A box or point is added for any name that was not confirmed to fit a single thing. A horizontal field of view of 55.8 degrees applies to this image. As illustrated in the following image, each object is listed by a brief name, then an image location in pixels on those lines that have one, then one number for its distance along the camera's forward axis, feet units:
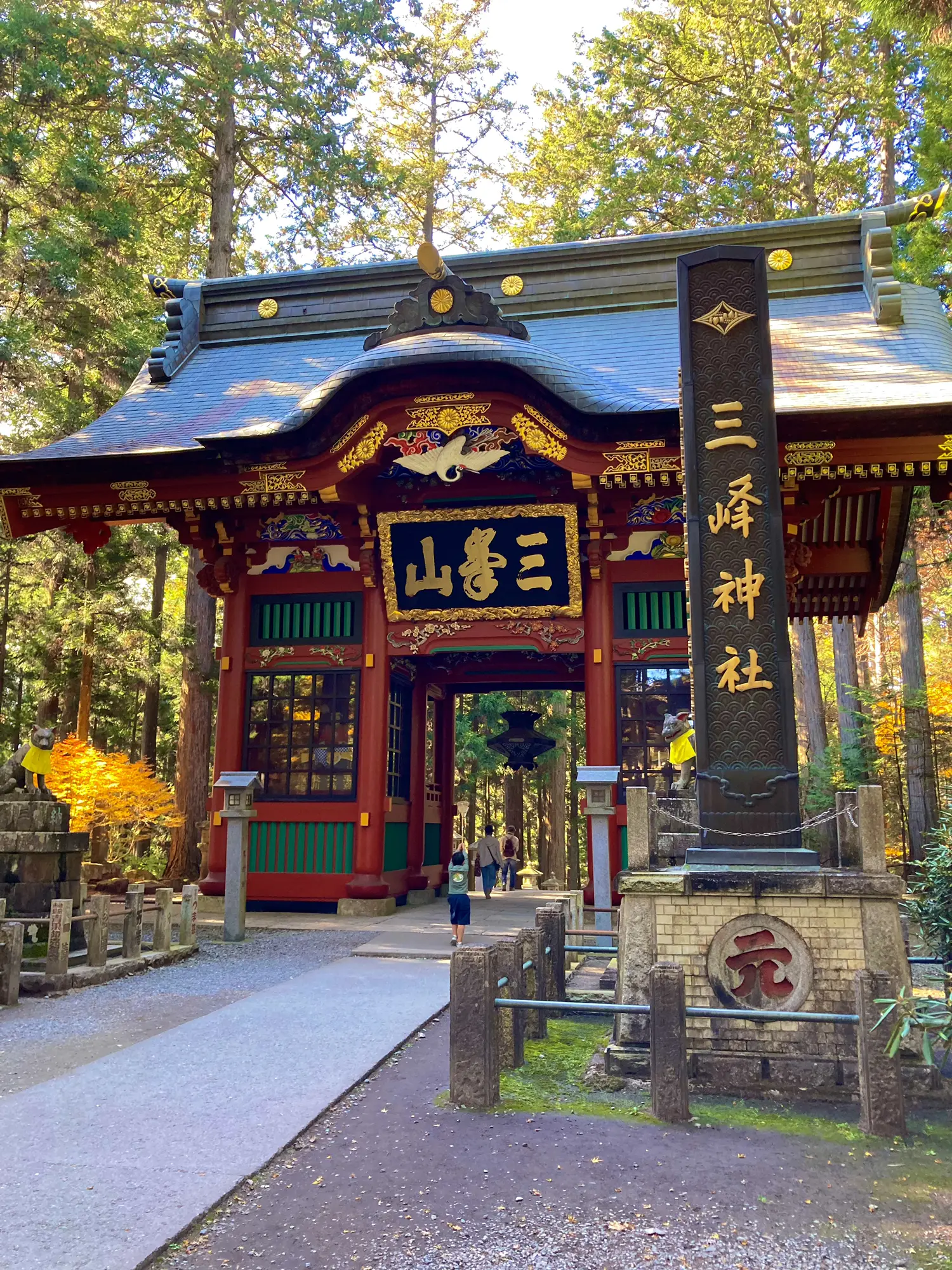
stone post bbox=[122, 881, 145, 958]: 27.99
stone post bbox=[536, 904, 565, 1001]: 22.31
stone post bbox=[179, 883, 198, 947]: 30.81
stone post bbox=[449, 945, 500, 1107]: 15.03
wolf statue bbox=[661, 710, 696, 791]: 27.30
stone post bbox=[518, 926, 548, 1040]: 19.97
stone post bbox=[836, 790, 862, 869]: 20.98
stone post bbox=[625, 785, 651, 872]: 19.63
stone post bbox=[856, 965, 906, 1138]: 14.01
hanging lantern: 58.18
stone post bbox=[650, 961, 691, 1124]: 14.55
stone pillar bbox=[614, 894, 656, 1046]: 17.24
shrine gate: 34.58
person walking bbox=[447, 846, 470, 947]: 31.09
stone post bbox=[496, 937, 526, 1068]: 17.24
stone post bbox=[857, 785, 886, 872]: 17.07
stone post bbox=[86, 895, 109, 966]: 26.37
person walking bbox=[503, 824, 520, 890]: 70.33
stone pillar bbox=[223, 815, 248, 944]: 32.99
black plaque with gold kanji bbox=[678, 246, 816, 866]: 18.53
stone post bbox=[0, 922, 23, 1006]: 22.81
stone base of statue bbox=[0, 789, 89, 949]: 27.55
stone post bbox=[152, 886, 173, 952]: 29.37
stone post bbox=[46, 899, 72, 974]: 24.71
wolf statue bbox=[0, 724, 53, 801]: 28.02
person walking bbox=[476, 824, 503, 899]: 53.93
